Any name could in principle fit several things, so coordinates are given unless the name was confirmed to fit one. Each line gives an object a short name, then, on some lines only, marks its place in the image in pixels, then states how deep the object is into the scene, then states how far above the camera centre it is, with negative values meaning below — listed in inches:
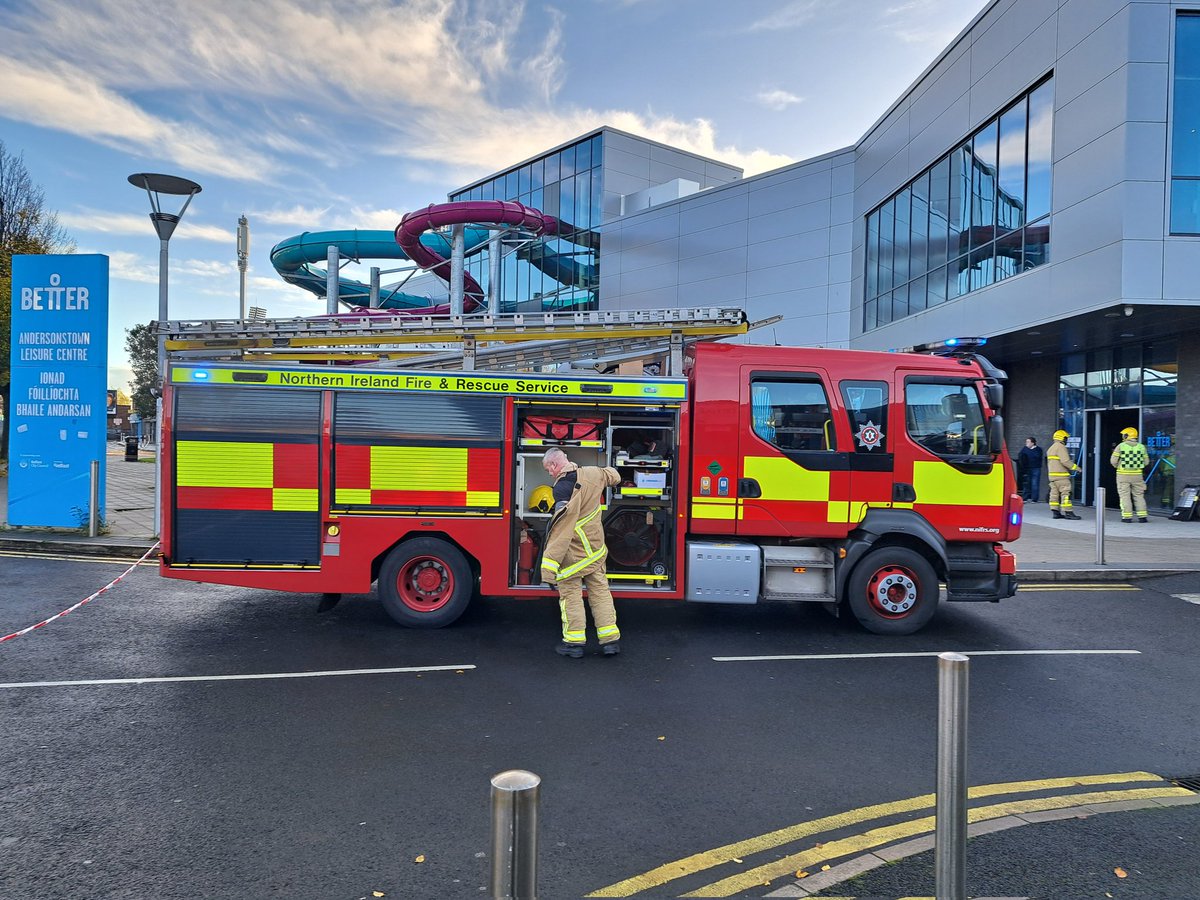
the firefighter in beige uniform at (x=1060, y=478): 615.5 -22.4
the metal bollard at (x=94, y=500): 443.2 -37.5
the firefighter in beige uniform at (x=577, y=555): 240.7 -35.3
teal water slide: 1201.4 +309.5
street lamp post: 444.1 +144.3
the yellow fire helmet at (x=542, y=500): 281.4 -21.0
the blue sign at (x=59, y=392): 456.1 +26.4
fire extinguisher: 275.3 -41.1
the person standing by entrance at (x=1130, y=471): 573.0 -14.8
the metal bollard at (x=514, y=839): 71.6 -37.3
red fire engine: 268.4 -13.5
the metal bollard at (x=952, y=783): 102.0 -45.2
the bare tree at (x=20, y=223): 962.1 +288.4
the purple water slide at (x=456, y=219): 982.4 +294.1
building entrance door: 676.7 +3.6
